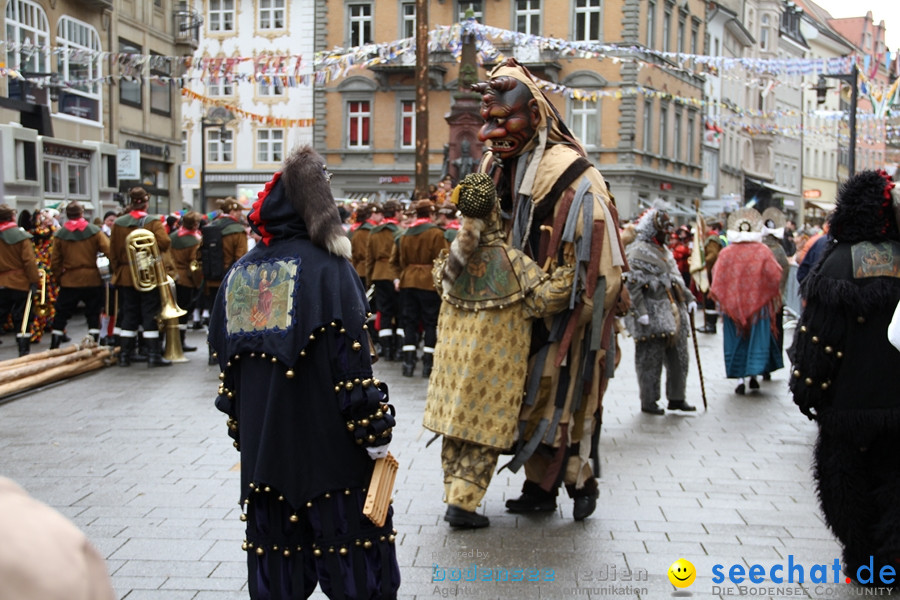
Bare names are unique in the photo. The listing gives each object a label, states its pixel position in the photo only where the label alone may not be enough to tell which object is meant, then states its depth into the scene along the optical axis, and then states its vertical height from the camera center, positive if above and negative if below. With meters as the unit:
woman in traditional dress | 10.31 -0.77
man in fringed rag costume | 5.29 -0.18
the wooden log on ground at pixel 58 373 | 9.66 -1.59
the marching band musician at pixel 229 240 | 13.04 -0.28
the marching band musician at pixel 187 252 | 14.26 -0.47
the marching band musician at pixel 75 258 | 12.03 -0.48
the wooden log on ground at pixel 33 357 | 10.18 -1.44
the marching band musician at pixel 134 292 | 11.84 -0.86
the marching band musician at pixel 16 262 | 11.98 -0.53
